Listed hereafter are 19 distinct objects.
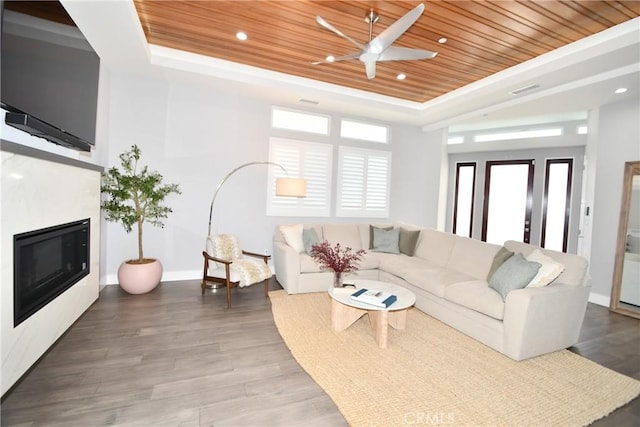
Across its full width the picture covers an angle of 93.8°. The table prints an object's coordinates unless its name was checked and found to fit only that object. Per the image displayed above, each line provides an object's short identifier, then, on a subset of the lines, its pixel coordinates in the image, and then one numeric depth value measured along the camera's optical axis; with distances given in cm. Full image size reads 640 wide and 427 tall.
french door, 712
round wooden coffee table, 287
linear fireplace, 213
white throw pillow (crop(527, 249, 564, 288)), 287
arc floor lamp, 448
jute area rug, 202
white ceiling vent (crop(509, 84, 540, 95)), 418
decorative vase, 337
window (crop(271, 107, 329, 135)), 543
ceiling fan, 255
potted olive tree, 392
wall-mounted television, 193
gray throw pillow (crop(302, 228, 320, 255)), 475
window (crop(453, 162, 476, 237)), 814
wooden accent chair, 388
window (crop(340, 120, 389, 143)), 603
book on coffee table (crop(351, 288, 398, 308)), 288
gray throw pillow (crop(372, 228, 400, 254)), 504
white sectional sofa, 274
